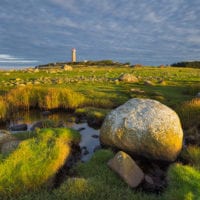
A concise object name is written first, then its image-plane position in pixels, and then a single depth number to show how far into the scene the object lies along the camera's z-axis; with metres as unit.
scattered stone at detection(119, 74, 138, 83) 27.44
